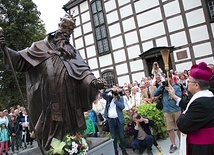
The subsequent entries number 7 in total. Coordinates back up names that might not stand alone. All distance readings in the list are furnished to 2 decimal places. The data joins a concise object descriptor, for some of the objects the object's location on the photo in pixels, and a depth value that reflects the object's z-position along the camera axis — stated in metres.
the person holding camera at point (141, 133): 4.30
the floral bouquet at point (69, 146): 1.94
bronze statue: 2.09
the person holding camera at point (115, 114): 4.46
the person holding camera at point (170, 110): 4.20
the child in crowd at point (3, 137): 6.47
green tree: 14.17
